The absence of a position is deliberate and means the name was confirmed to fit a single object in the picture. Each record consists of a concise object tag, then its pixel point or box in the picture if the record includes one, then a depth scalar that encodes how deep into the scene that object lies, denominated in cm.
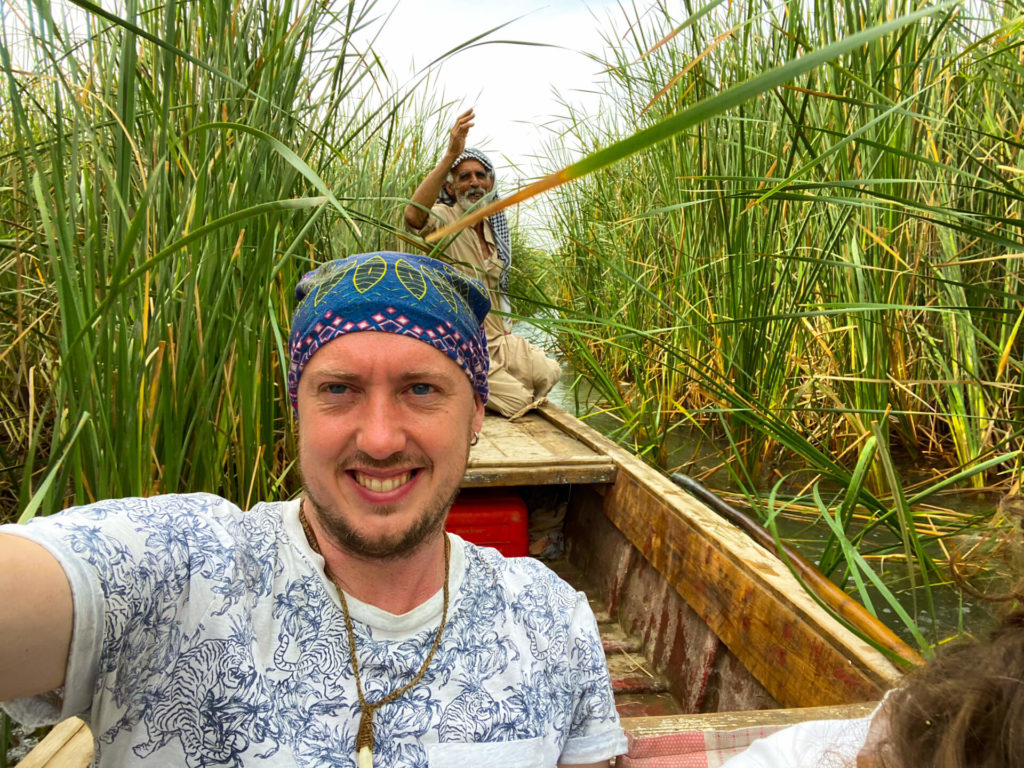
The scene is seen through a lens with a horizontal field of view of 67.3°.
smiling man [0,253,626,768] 84
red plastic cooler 273
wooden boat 124
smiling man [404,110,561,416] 388
